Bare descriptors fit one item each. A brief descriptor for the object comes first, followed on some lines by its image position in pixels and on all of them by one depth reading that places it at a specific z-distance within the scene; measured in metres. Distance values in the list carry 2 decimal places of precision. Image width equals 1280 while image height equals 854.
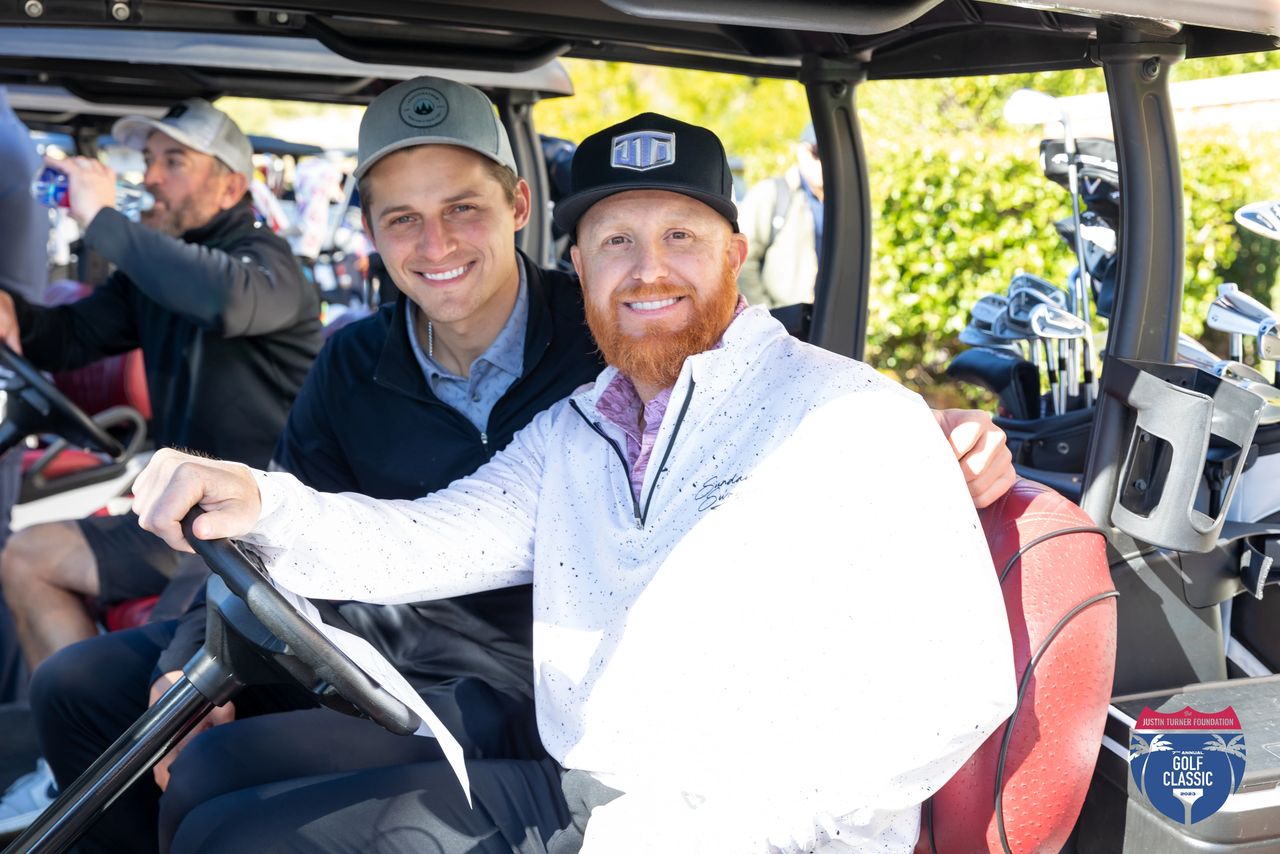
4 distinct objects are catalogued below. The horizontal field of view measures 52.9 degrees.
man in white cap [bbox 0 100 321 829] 2.90
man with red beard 1.49
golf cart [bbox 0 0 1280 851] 1.61
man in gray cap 2.16
